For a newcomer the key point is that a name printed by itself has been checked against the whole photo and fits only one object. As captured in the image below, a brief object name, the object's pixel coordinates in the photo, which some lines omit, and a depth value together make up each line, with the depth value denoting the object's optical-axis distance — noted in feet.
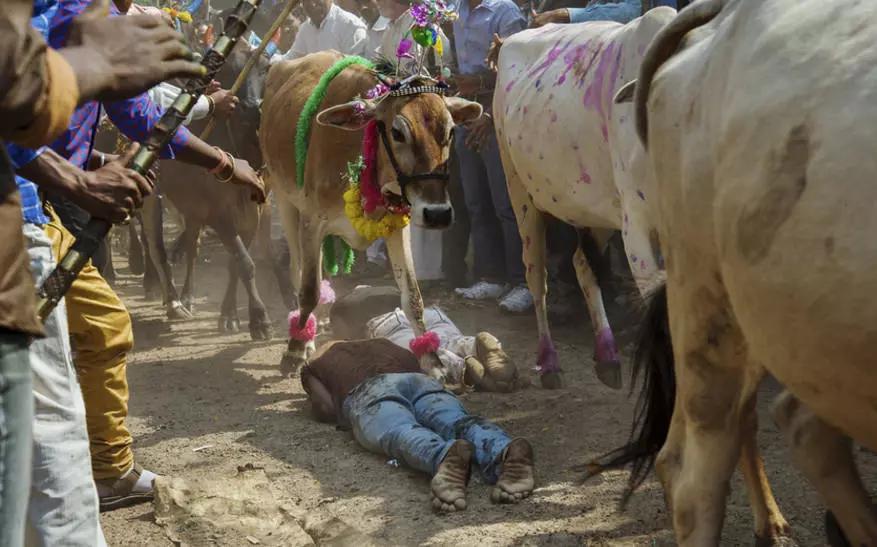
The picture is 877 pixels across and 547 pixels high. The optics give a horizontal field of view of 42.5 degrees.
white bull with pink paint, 15.78
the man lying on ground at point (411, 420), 14.11
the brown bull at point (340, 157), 19.15
